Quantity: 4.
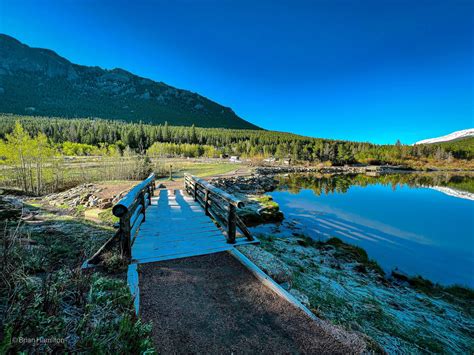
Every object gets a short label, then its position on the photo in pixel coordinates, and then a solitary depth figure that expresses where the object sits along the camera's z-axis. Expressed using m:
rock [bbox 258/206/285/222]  13.29
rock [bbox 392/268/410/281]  7.38
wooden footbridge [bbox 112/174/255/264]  4.18
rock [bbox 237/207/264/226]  12.66
